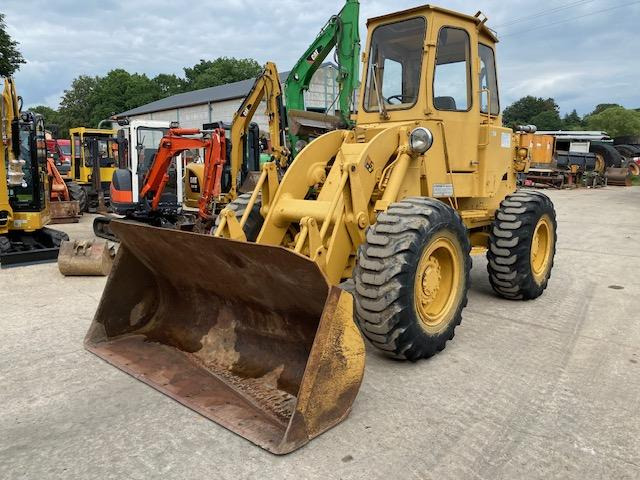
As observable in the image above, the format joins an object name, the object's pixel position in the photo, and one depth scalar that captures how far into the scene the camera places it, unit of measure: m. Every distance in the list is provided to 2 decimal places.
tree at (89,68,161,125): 63.72
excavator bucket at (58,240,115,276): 7.00
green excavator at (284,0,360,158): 6.25
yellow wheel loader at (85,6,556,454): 3.13
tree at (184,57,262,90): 62.66
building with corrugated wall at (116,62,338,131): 29.02
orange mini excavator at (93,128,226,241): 9.37
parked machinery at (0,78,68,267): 7.79
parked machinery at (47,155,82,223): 13.07
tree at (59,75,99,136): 67.62
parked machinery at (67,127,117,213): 14.41
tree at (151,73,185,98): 67.81
